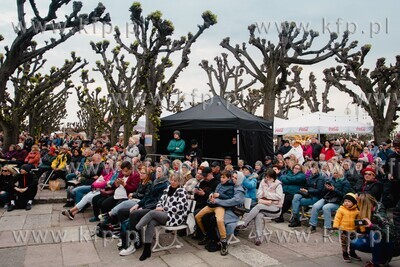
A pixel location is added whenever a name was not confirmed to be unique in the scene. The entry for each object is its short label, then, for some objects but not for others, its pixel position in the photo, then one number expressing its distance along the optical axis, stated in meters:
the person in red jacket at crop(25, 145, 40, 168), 9.84
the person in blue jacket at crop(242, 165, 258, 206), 6.82
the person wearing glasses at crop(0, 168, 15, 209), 7.94
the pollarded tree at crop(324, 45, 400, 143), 16.56
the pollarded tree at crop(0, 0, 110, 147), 8.25
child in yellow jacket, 4.72
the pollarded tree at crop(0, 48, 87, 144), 14.68
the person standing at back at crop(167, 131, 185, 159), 10.32
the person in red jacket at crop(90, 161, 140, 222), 6.52
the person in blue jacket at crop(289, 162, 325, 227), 6.67
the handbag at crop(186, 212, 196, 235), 5.52
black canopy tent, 10.98
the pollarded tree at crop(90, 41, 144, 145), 14.24
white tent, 13.68
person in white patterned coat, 5.01
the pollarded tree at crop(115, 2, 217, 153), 11.74
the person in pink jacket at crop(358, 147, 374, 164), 9.41
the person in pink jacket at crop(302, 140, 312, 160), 11.29
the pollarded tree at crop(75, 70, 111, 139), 17.98
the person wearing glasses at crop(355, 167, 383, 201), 5.70
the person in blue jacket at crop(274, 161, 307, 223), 7.10
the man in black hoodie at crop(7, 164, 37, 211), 7.87
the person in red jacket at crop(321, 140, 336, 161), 10.31
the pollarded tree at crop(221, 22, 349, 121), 14.50
